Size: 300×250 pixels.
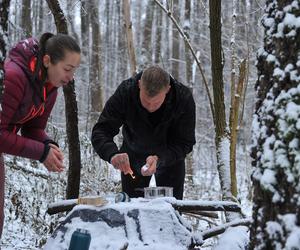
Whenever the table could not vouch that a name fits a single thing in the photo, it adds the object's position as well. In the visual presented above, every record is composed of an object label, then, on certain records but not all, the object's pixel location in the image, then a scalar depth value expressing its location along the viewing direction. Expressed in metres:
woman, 2.81
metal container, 3.13
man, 3.87
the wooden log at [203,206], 2.96
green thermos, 2.00
